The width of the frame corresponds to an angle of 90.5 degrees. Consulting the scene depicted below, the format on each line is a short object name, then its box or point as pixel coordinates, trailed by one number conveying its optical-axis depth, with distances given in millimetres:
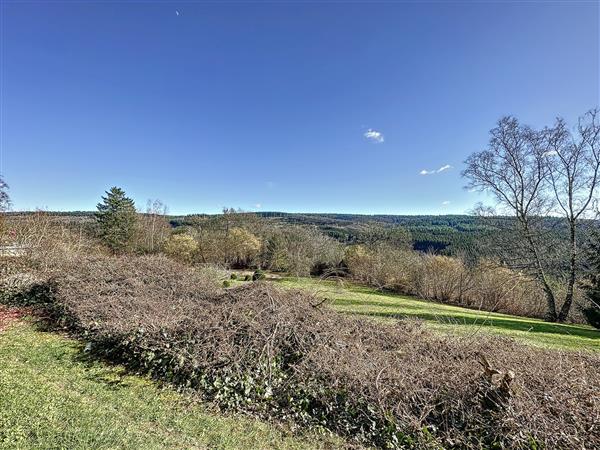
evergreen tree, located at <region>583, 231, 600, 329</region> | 12477
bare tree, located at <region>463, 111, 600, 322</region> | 13617
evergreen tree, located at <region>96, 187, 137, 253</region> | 27438
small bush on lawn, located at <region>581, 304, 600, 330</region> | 12180
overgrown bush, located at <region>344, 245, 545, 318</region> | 14625
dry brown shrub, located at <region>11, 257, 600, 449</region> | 3281
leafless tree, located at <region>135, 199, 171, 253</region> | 26656
